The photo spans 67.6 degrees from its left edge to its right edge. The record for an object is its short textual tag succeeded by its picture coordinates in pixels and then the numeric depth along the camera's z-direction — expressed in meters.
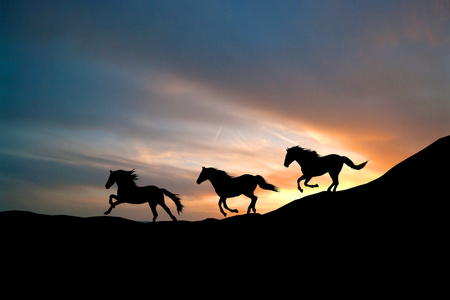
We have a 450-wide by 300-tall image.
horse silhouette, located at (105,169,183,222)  13.41
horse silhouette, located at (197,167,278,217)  13.52
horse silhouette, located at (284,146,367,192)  12.20
